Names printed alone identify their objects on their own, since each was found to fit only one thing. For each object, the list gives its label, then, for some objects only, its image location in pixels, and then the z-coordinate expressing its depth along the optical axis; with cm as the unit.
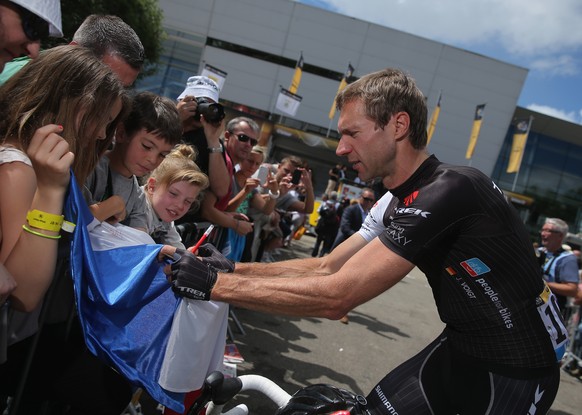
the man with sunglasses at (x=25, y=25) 122
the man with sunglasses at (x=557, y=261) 573
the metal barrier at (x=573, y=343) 692
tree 1873
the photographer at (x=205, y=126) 362
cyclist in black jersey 179
